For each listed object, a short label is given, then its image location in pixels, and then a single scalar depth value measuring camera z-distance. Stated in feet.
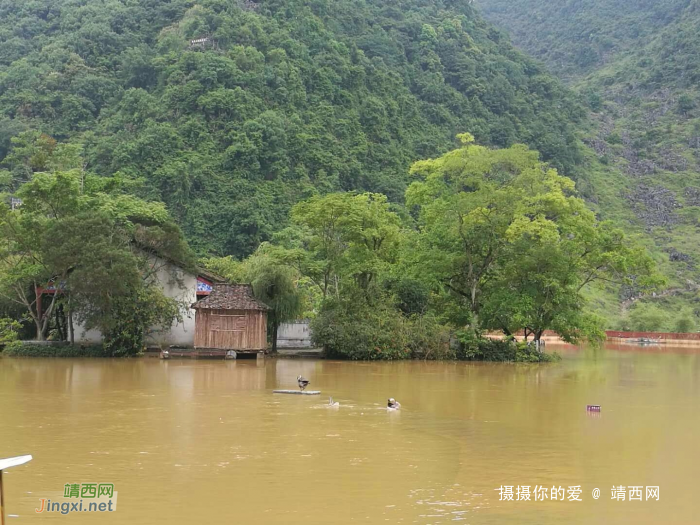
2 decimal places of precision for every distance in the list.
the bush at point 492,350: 116.26
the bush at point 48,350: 107.65
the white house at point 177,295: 116.88
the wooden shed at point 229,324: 112.47
